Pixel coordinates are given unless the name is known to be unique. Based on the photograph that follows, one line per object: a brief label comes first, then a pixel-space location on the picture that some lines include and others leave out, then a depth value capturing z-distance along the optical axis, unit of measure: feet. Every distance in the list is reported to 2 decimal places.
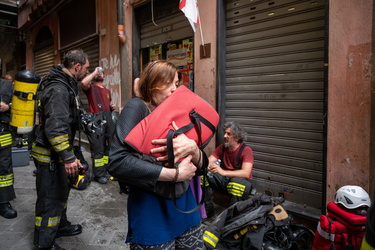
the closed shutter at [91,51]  28.25
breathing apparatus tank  12.35
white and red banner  14.11
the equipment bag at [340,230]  7.88
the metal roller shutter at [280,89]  11.87
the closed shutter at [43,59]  39.06
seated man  12.09
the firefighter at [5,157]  12.96
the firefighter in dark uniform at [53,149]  9.00
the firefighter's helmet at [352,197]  8.21
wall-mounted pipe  22.36
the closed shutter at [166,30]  18.11
